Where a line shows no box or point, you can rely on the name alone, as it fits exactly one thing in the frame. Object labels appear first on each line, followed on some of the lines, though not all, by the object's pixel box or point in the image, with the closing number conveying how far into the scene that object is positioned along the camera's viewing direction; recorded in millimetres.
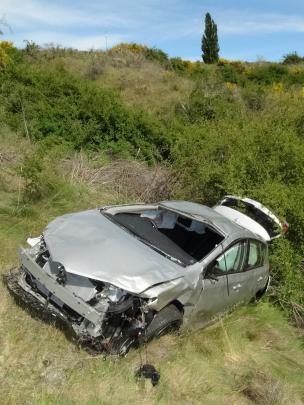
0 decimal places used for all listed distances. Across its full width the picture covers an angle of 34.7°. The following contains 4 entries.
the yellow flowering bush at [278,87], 23278
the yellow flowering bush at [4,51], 16328
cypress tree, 40481
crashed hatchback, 5340
